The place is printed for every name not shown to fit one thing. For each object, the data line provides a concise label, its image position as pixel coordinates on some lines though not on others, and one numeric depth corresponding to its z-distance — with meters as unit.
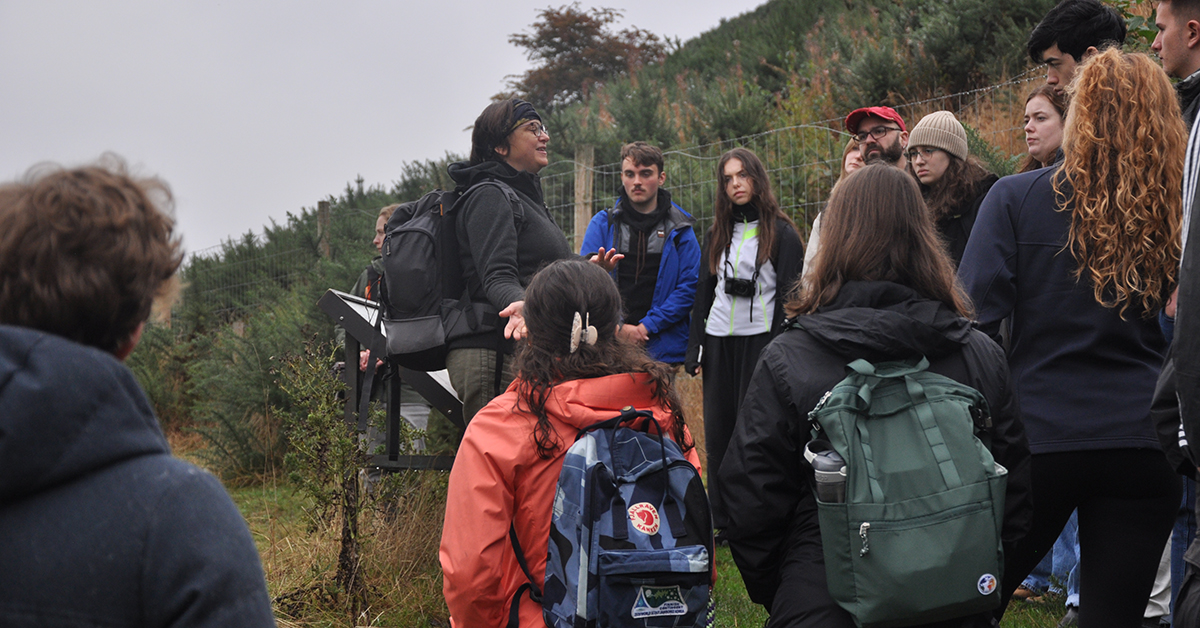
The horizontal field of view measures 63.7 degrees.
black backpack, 3.68
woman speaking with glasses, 3.62
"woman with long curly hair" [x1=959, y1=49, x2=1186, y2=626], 2.53
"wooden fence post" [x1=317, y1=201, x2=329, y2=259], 11.55
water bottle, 2.02
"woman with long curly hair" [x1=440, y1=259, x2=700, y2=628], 2.41
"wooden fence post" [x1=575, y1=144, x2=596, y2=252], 8.83
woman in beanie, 4.35
